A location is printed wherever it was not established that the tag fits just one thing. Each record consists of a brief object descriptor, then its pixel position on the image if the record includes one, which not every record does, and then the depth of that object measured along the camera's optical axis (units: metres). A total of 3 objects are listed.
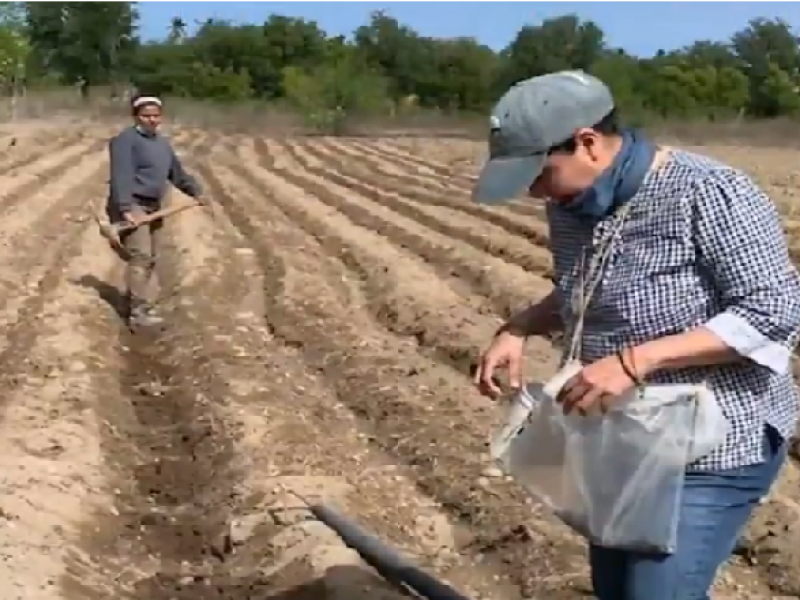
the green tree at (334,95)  60.47
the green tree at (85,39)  90.06
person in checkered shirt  2.88
